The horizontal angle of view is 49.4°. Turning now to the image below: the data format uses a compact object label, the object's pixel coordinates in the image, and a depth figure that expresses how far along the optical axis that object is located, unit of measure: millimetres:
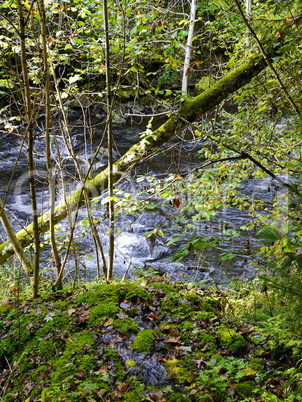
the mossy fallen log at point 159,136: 3969
